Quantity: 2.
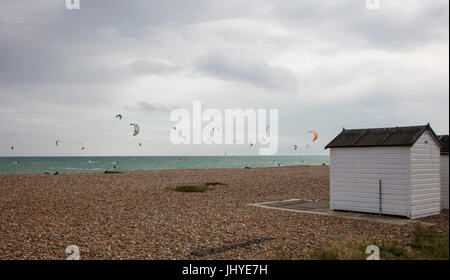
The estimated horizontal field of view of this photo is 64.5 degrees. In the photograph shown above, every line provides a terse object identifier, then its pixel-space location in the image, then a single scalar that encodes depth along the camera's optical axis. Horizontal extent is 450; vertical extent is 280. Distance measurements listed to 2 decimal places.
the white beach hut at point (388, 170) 11.74
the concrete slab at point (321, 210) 11.50
